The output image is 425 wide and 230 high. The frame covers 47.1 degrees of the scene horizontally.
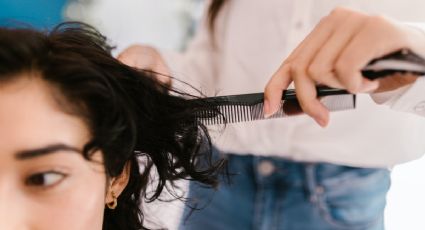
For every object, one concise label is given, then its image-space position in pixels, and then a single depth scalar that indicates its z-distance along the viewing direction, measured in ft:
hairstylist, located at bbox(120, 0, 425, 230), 2.33
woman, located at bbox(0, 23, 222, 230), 1.58
